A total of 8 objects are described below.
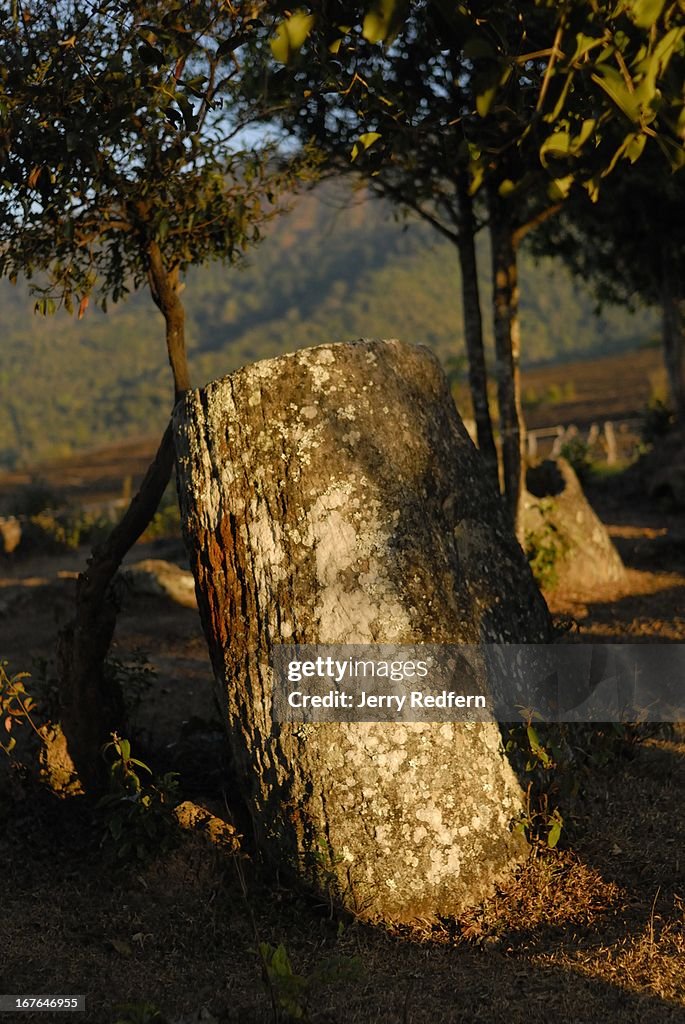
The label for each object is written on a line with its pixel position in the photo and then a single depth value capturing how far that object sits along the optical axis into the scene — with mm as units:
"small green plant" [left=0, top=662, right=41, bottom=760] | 5827
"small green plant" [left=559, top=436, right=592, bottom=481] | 20739
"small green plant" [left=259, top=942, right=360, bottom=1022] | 3830
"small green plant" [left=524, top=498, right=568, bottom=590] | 11617
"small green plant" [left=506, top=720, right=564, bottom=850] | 5125
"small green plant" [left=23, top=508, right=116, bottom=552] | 21031
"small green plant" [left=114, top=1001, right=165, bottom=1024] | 3736
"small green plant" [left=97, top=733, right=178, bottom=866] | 5293
